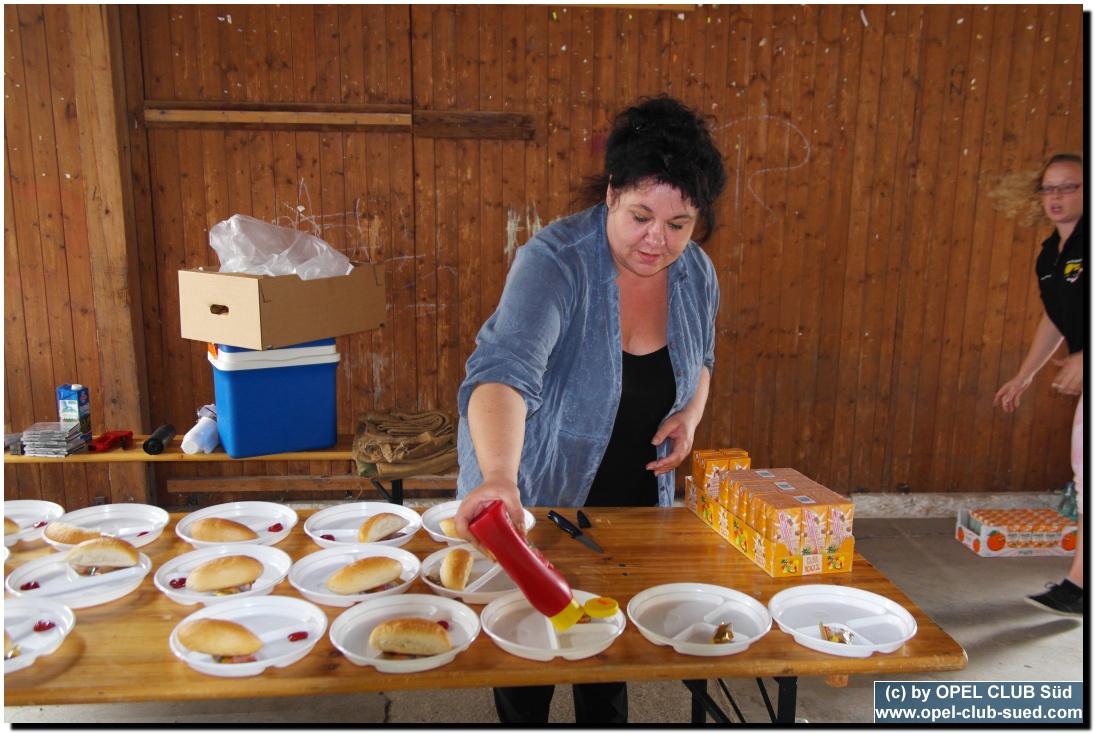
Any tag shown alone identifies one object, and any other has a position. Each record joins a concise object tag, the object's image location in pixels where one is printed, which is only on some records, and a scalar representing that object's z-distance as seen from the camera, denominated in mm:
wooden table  1197
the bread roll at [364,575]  1466
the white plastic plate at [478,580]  1466
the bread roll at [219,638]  1254
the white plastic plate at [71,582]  1428
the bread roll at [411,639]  1283
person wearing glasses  3225
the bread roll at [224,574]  1473
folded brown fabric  3129
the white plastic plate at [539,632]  1282
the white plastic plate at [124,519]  1751
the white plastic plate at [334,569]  1438
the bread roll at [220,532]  1701
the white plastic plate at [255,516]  1777
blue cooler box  3004
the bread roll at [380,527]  1722
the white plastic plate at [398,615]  1245
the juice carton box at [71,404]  3260
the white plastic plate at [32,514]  1718
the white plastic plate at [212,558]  1437
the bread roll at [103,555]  1530
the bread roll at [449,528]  1762
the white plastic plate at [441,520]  1743
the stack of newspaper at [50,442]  3146
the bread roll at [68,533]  1624
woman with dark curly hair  1688
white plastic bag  3035
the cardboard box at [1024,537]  3943
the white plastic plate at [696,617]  1316
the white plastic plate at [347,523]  1709
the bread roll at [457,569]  1490
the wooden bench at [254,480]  3182
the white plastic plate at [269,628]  1219
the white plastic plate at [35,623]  1267
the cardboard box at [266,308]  2852
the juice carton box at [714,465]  1898
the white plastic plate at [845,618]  1331
